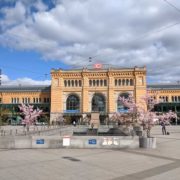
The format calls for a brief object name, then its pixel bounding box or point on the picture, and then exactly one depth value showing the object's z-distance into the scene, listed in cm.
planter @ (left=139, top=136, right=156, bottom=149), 1396
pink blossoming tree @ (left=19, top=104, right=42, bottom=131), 2901
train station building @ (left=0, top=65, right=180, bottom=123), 6491
